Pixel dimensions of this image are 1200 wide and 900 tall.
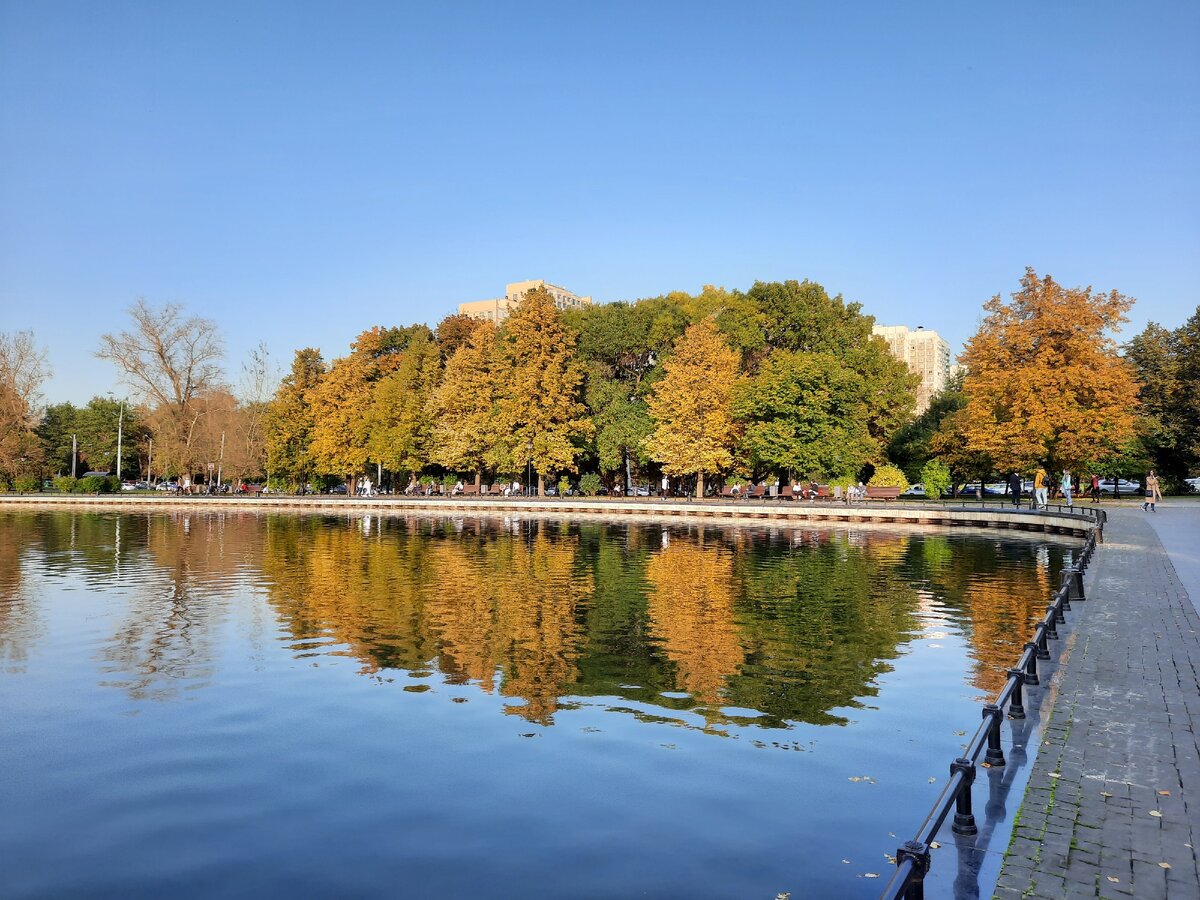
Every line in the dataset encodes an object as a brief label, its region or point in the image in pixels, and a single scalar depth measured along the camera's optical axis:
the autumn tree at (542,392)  66.06
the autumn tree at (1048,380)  44.03
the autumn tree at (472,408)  69.31
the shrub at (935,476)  63.06
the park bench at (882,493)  59.41
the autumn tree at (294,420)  88.56
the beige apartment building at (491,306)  190.38
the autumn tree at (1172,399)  66.69
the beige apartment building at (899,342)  194.00
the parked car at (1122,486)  82.81
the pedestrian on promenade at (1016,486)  48.16
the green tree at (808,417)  58.75
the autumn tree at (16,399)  75.44
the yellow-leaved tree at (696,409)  61.44
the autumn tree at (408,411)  77.12
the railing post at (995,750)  7.73
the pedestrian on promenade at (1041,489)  43.97
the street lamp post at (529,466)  66.69
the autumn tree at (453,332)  81.56
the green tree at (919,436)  66.44
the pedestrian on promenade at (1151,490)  46.97
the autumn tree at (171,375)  76.50
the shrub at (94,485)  85.19
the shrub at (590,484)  71.44
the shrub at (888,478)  62.95
